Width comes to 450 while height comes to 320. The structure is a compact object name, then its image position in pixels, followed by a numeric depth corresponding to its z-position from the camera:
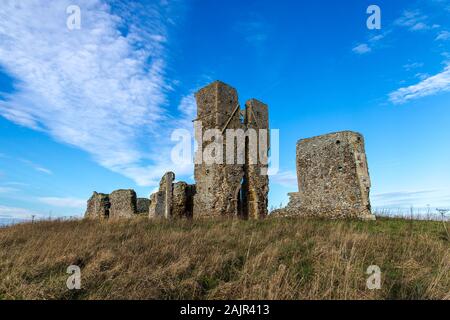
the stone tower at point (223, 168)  15.25
